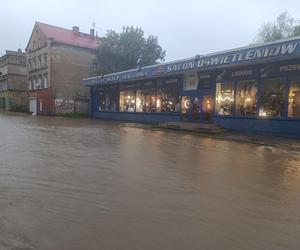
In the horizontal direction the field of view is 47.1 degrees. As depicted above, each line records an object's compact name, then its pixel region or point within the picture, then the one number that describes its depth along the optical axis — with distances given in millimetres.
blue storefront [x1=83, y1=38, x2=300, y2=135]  17594
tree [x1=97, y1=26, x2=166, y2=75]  41812
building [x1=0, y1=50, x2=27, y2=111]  57469
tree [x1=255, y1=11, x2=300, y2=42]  41944
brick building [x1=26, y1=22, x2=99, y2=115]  41969
